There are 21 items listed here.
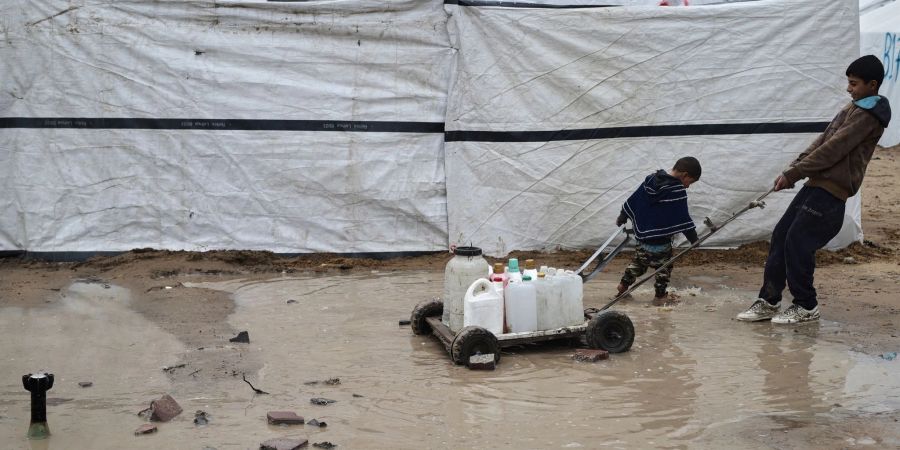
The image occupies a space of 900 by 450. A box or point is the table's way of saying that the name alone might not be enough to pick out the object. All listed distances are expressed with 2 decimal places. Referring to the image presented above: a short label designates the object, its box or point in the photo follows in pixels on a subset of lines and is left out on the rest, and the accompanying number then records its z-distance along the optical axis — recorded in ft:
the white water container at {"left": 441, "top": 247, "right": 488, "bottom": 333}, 35.91
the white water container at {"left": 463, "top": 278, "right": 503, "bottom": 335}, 34.78
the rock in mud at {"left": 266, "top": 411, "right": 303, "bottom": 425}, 28.22
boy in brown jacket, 38.40
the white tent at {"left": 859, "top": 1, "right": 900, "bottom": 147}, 93.04
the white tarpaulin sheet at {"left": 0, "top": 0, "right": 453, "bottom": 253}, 52.49
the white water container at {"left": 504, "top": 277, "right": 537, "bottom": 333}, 35.42
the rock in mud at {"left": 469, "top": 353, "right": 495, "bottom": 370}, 33.76
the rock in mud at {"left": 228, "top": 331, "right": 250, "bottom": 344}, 37.58
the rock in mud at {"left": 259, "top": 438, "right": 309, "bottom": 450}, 25.98
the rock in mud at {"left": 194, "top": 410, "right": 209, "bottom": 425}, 28.32
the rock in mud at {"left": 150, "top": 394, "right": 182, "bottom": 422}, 28.43
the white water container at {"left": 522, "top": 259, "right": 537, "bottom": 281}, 36.19
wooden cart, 34.01
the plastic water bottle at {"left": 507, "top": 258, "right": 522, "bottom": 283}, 36.05
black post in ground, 26.86
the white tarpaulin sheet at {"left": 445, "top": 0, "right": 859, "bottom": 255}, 52.60
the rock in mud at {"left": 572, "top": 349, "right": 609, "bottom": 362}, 34.91
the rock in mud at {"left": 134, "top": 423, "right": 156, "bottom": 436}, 27.43
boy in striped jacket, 43.91
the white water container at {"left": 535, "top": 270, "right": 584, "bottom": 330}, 35.83
